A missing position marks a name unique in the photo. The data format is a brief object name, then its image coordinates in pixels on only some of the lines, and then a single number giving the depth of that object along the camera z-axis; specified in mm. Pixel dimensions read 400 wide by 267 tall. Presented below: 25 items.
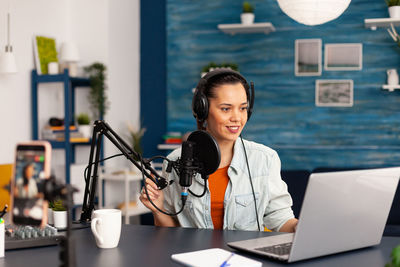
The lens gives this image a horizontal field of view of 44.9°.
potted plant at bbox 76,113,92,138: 3998
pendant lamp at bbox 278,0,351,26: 2535
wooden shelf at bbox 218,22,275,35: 4117
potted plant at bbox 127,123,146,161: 4535
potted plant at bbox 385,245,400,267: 779
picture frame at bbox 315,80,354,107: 4230
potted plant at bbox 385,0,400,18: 3832
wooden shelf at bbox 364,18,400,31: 3836
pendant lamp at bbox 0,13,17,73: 3430
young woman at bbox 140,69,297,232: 1768
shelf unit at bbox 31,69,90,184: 3842
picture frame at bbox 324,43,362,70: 4207
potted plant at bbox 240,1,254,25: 4195
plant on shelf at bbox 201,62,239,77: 4222
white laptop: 1147
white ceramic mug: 1315
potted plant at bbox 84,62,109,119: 4145
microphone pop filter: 1427
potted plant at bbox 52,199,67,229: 1534
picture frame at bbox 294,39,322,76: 4285
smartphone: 778
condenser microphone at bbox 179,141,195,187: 1405
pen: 1122
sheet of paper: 1126
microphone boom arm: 1318
